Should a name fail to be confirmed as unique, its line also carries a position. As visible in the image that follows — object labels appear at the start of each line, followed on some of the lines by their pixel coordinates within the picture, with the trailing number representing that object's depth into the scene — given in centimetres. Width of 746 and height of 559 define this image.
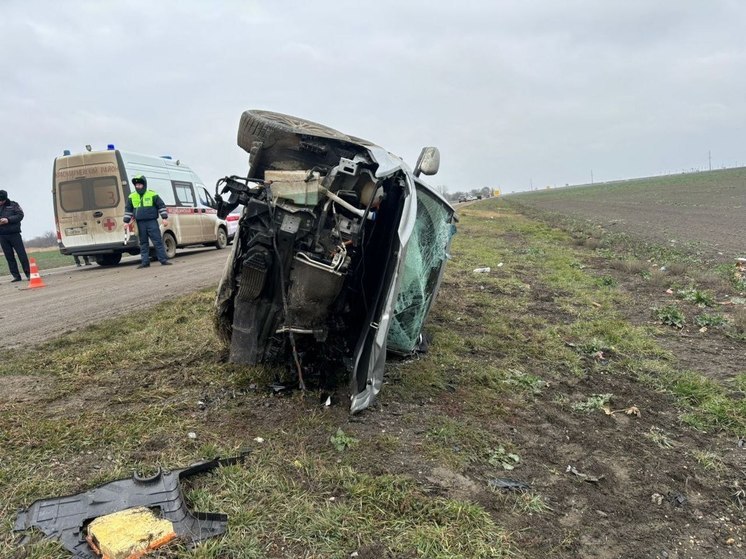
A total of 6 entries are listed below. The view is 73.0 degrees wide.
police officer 983
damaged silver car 302
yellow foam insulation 186
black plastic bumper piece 199
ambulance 1017
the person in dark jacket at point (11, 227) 920
